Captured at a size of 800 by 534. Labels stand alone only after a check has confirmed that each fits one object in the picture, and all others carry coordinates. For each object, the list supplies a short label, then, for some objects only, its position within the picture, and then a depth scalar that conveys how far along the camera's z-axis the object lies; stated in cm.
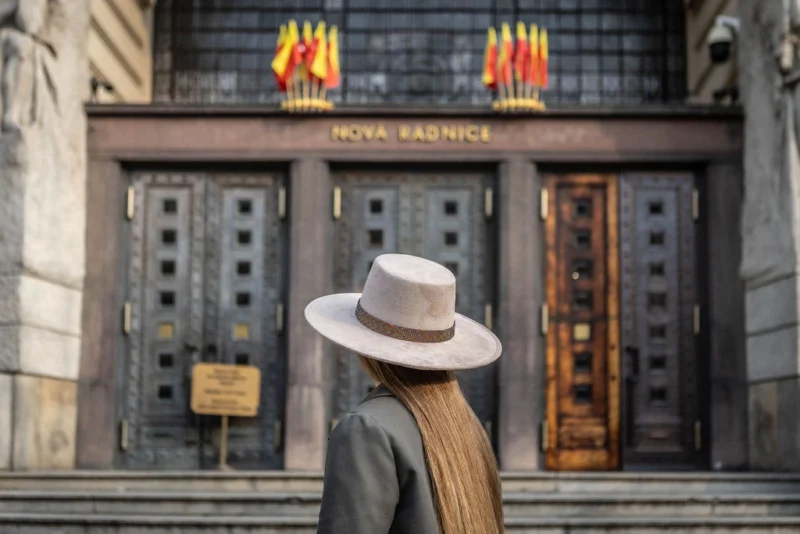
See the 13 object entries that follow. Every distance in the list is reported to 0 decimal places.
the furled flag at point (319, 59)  1475
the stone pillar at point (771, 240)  1328
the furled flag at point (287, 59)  1476
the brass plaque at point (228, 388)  1436
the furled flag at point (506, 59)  1480
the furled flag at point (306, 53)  1484
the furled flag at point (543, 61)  1477
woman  335
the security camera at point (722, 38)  1520
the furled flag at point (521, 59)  1480
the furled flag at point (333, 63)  1482
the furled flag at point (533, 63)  1473
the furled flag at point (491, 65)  1477
